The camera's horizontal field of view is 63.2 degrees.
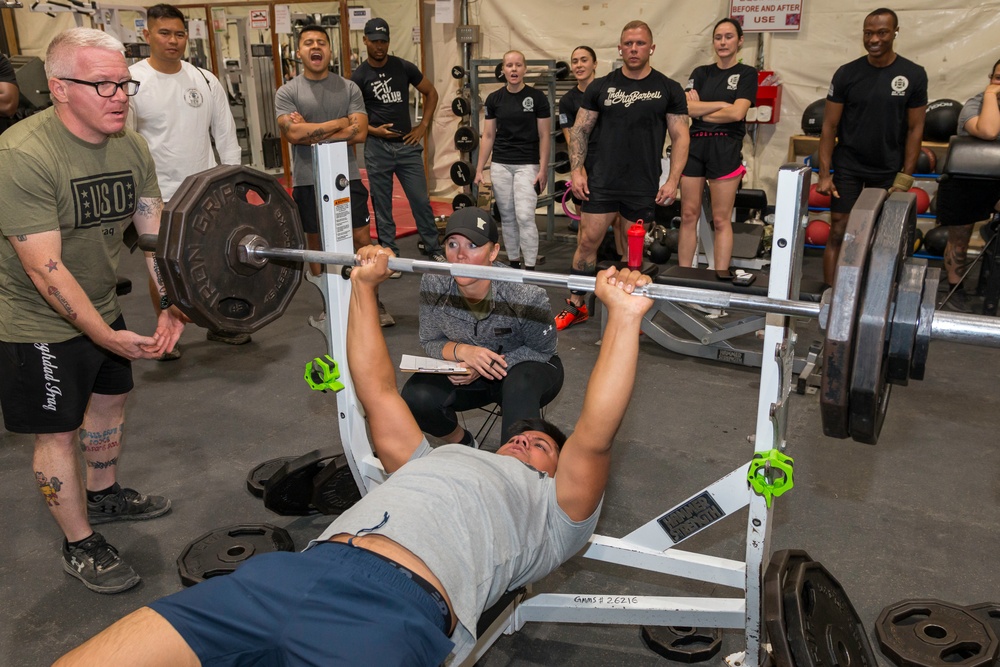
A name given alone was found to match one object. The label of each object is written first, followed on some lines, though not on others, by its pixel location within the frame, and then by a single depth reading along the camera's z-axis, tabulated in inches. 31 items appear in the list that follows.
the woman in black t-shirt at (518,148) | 183.5
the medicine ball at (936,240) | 185.0
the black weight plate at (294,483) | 85.6
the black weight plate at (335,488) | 85.2
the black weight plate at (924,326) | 46.4
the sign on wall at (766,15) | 210.1
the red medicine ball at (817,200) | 203.8
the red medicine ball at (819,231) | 203.3
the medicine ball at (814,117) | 195.6
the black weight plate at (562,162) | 233.1
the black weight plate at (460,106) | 234.7
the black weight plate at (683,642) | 71.1
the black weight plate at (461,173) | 222.1
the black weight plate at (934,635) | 69.2
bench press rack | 55.7
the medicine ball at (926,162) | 186.2
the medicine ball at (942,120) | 186.9
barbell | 44.2
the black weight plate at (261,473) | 97.7
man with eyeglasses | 69.8
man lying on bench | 47.3
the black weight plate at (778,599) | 51.6
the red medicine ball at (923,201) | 191.6
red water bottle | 116.3
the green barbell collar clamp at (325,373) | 76.1
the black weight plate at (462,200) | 219.8
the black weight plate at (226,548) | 80.8
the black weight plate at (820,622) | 52.6
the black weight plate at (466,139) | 221.5
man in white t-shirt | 120.3
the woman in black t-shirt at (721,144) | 156.4
